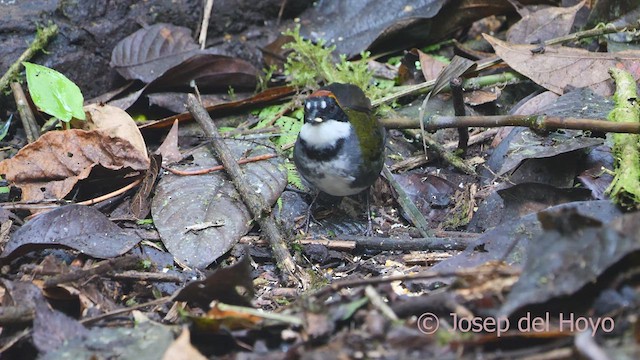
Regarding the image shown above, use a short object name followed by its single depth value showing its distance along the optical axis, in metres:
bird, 8.26
